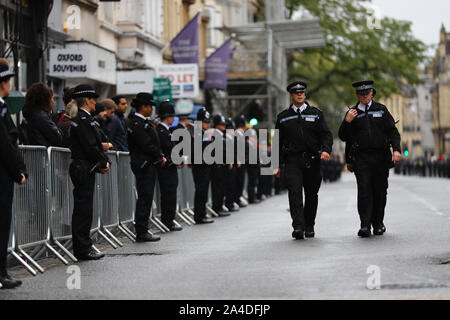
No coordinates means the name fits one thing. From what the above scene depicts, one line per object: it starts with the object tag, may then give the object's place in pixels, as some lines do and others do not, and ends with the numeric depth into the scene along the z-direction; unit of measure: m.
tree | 57.59
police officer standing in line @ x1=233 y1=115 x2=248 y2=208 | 24.72
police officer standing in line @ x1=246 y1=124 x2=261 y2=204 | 26.92
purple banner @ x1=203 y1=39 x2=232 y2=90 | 35.44
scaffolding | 43.81
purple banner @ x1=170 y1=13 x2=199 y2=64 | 32.03
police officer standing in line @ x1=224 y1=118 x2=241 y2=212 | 23.34
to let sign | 29.91
